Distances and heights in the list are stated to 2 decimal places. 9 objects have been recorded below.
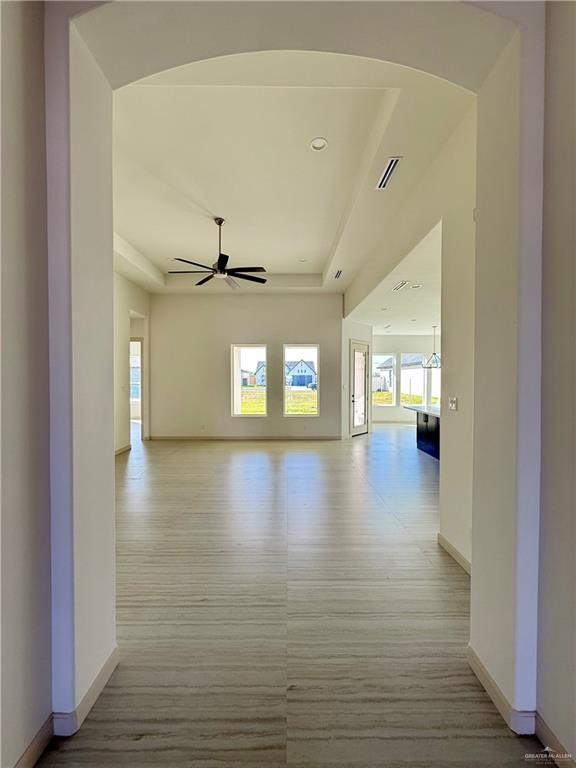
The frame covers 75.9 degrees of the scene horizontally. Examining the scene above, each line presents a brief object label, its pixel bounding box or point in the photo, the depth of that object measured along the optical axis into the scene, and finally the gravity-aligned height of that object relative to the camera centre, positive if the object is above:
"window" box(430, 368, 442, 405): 12.70 -0.30
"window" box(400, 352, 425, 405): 12.98 -0.03
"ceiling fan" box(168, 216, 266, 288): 5.33 +1.65
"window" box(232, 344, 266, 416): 9.09 -0.08
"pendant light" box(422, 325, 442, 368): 11.52 +0.56
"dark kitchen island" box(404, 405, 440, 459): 6.97 -1.02
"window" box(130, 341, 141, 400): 11.61 +0.46
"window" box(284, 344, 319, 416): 9.06 -0.08
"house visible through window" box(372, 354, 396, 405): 13.00 -0.07
